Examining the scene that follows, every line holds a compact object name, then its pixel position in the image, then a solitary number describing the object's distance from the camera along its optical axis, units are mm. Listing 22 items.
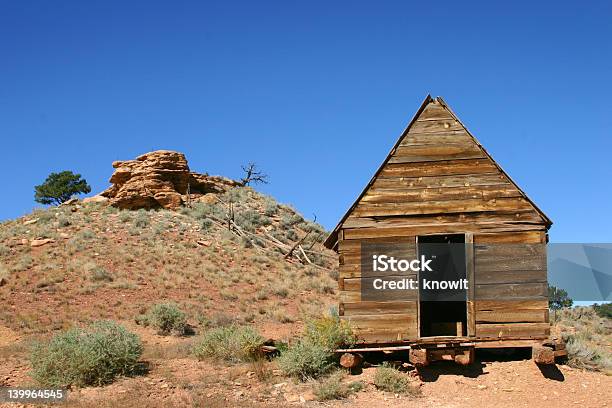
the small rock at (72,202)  37131
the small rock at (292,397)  9930
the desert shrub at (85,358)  10766
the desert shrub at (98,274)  23670
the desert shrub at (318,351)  10812
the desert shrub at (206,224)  32594
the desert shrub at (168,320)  17734
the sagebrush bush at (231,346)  12100
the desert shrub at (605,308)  38212
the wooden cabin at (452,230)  10828
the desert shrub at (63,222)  31392
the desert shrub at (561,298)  43809
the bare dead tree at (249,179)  45938
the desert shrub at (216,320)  18969
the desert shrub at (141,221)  31906
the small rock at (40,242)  27891
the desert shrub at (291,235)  35250
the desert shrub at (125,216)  32906
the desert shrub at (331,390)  9867
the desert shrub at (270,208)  38788
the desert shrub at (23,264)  24247
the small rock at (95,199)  36719
